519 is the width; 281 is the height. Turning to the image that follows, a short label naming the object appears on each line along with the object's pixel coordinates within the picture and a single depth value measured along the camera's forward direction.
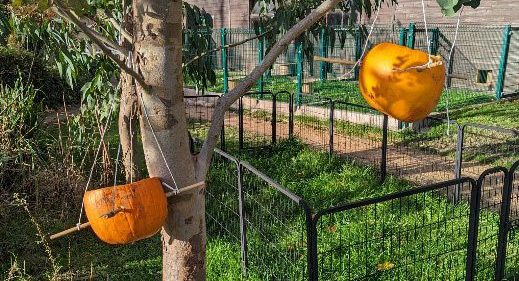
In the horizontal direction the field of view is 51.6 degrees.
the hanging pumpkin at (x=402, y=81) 1.64
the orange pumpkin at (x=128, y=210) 1.90
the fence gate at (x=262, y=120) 8.04
